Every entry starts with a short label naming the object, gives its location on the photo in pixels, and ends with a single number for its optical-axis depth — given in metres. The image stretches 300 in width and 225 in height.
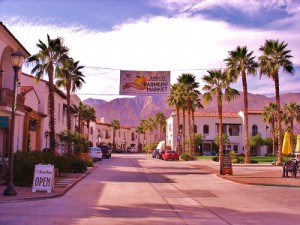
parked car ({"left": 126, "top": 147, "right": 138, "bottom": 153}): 117.75
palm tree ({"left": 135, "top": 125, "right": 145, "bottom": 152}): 131.38
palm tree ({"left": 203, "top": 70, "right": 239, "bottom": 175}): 44.75
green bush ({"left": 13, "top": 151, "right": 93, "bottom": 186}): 17.34
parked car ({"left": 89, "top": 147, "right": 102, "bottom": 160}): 47.47
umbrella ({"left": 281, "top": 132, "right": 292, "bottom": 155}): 28.69
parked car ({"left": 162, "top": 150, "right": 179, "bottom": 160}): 54.28
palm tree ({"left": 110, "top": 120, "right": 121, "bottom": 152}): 123.12
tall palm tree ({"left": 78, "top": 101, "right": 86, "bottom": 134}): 72.22
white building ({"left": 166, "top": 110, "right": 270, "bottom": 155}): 85.06
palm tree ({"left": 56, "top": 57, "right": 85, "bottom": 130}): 39.62
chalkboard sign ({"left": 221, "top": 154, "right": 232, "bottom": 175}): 26.06
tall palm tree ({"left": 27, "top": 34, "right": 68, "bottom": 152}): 31.75
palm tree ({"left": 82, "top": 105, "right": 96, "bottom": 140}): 76.56
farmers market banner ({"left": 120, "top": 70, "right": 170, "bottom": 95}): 28.11
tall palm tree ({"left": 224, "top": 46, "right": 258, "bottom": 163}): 41.91
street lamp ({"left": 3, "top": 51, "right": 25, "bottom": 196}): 14.11
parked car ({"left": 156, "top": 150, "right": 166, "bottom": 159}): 59.29
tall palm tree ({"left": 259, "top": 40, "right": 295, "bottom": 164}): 39.06
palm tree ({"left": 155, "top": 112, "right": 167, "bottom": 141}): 105.94
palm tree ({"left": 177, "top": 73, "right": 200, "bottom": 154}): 57.03
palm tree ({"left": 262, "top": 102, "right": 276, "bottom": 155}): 76.04
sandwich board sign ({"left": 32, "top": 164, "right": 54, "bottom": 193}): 15.13
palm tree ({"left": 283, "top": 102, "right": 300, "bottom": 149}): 76.62
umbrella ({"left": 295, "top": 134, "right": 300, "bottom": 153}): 28.58
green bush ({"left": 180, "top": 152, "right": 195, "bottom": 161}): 53.81
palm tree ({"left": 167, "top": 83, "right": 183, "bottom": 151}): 57.69
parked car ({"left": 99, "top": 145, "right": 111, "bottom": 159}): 59.32
